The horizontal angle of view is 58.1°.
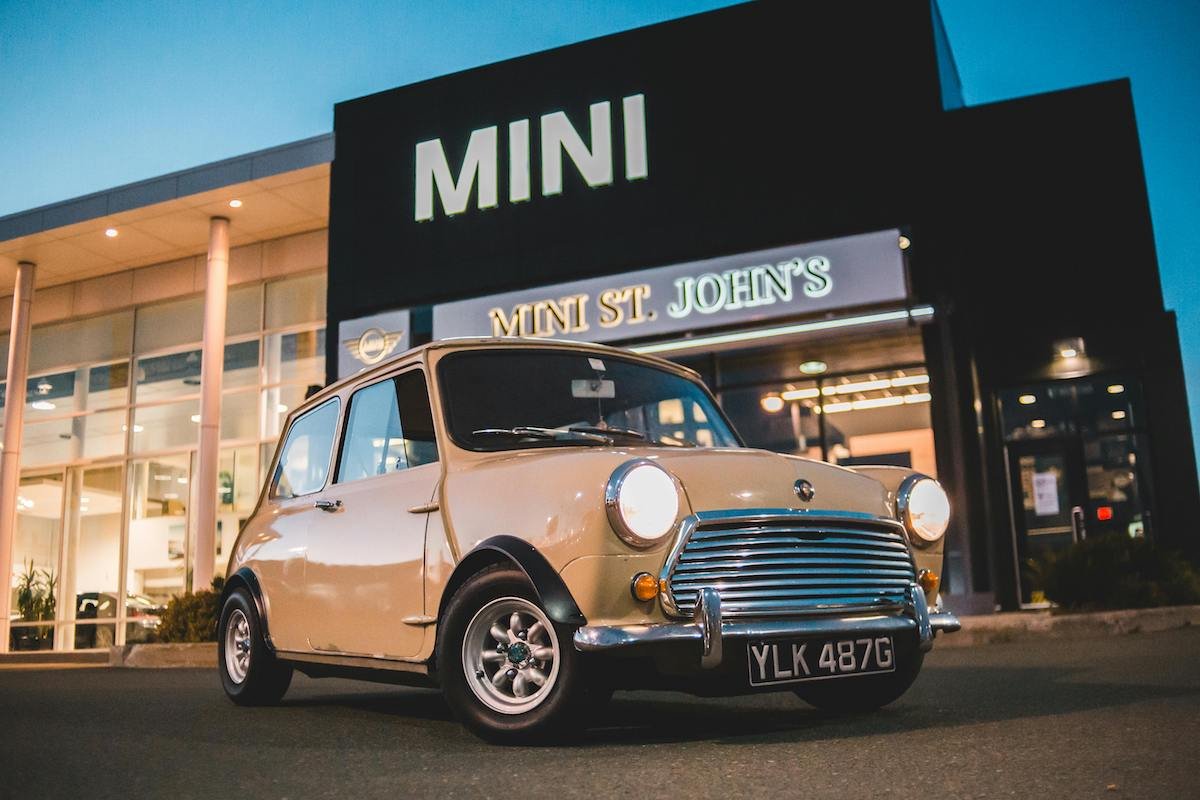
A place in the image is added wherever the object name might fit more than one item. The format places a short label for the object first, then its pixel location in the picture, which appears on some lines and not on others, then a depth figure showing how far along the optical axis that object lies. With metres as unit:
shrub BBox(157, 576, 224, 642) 11.72
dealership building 13.17
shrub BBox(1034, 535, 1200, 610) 10.70
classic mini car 3.61
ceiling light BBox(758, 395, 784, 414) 14.22
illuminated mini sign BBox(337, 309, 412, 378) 15.55
